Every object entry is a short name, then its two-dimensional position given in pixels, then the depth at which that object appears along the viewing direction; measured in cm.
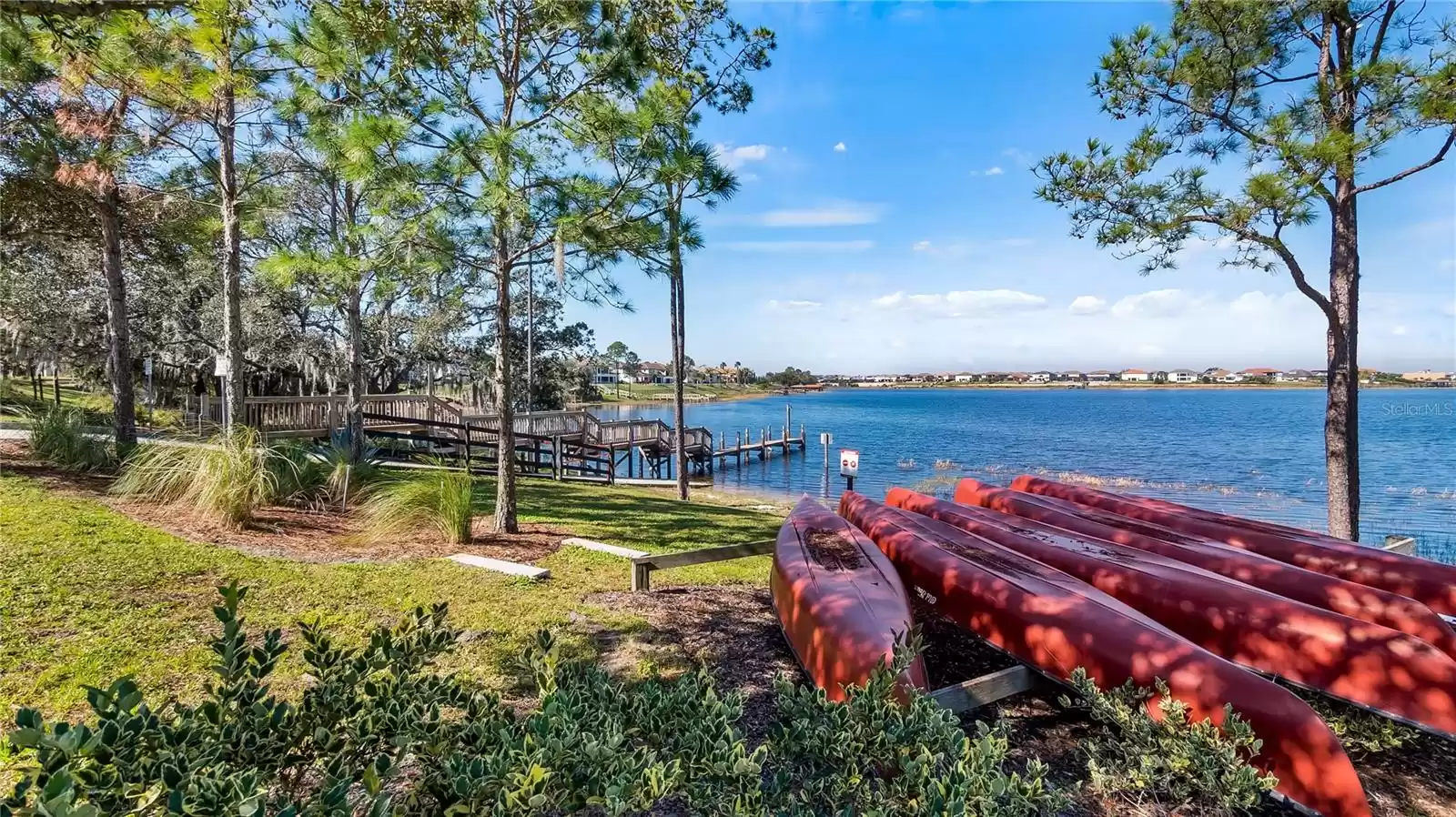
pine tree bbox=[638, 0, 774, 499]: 581
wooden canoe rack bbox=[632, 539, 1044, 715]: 314
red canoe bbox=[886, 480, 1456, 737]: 305
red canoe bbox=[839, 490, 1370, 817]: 259
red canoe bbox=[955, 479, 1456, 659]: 362
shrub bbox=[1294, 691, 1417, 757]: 298
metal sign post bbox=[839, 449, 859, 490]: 1544
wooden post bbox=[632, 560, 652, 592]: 541
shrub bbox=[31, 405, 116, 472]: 861
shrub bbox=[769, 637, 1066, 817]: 177
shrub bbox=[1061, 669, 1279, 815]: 244
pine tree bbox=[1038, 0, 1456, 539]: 570
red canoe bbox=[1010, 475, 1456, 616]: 431
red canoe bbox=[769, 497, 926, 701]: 323
